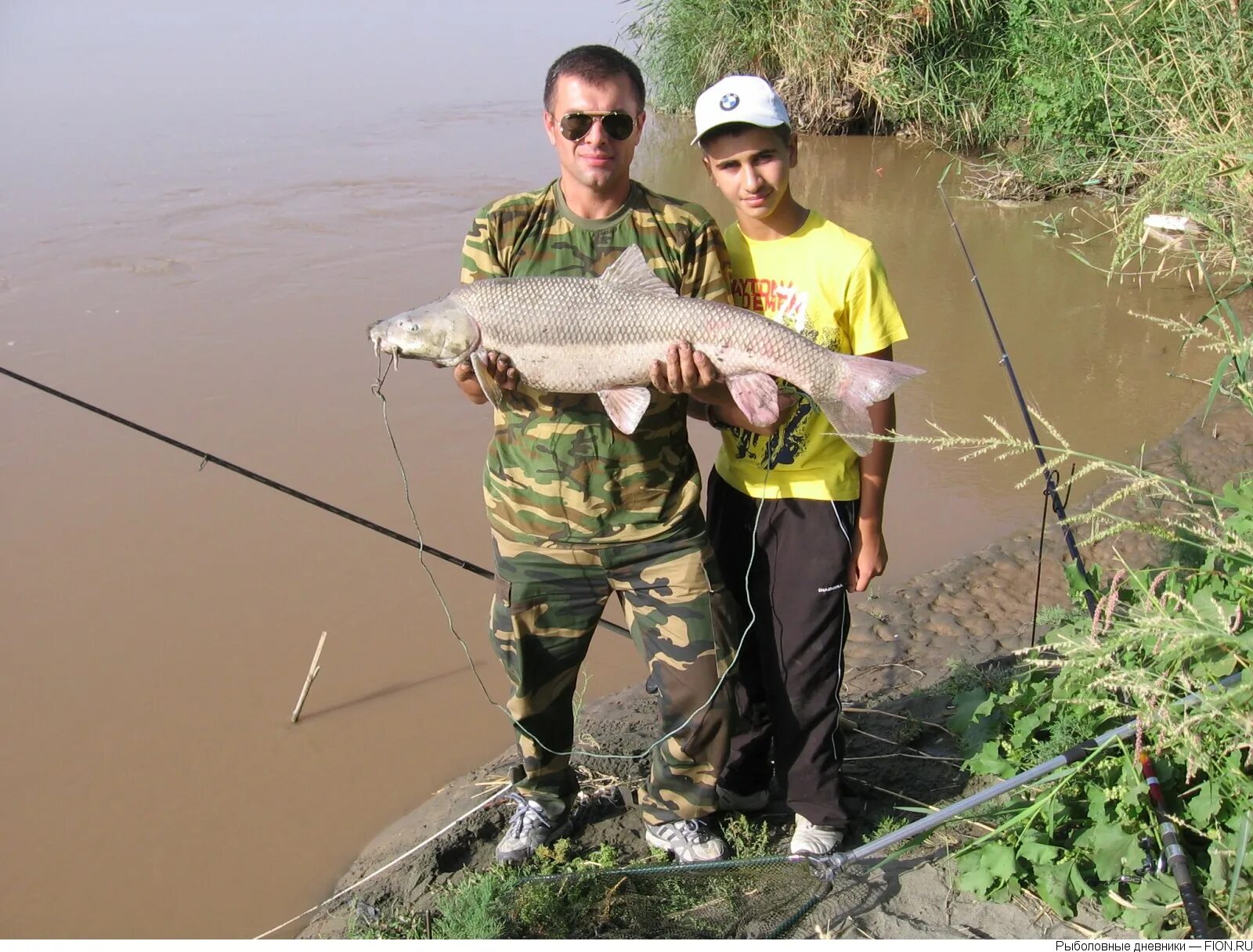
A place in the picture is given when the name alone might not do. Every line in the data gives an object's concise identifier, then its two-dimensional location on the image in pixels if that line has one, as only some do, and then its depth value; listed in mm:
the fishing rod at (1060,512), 3152
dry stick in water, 4172
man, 2756
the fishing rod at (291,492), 3648
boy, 2812
